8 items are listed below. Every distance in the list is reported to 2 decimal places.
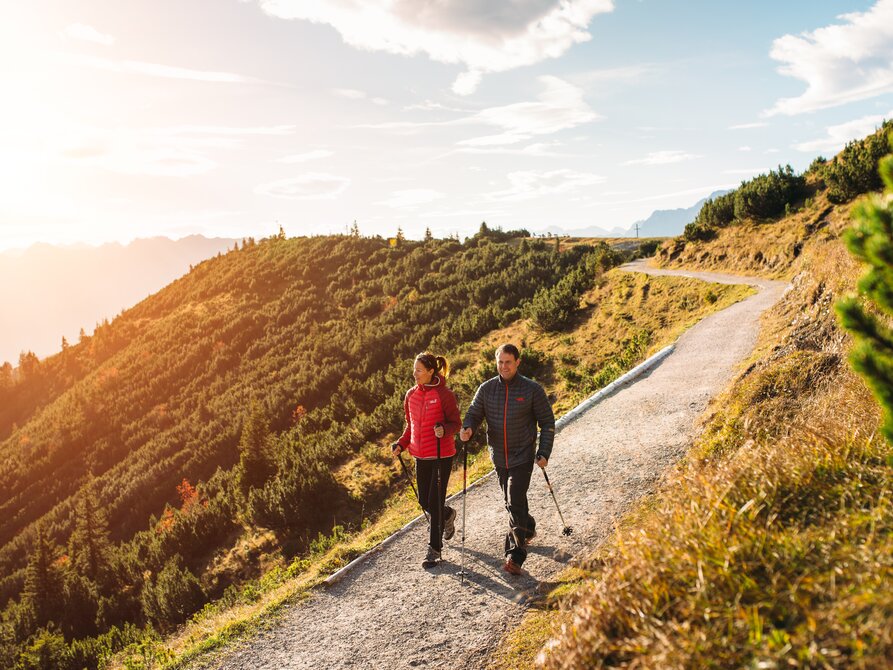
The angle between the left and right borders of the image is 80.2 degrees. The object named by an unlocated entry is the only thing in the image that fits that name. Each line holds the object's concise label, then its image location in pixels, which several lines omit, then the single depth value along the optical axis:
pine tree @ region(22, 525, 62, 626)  26.27
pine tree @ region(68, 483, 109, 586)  28.61
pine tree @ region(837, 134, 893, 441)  2.66
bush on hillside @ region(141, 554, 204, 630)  16.23
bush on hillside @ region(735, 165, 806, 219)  24.62
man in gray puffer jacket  5.69
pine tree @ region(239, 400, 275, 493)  25.05
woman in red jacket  6.11
